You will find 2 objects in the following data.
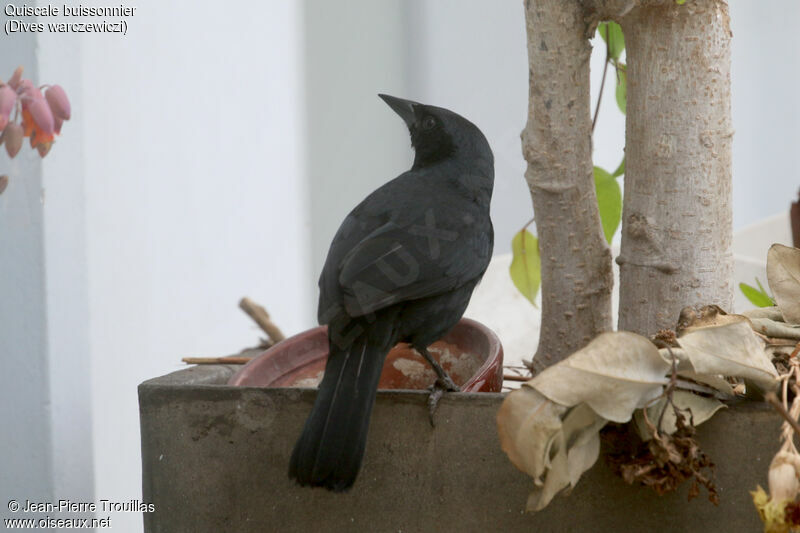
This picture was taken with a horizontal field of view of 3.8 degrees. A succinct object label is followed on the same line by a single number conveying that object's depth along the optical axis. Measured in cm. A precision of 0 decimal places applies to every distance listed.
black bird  822
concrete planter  819
